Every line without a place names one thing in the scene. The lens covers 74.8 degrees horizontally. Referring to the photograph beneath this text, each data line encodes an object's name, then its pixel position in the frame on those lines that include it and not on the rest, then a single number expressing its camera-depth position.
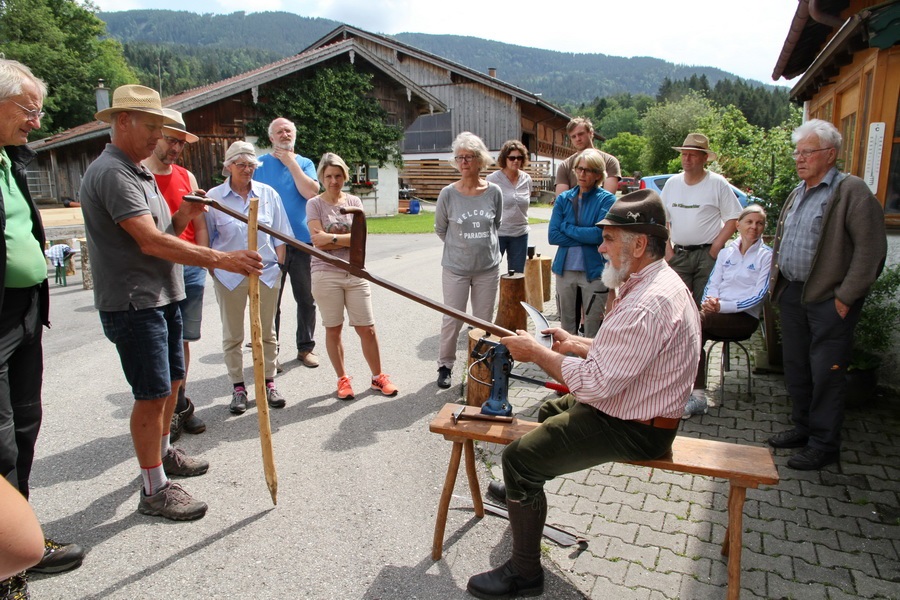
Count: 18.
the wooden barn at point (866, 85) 4.39
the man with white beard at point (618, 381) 2.47
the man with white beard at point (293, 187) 5.43
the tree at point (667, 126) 40.00
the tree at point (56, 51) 38.66
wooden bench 2.55
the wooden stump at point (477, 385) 4.64
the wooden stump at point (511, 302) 5.35
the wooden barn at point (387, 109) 19.94
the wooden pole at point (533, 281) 8.01
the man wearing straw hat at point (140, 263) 3.02
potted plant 4.73
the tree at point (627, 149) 63.54
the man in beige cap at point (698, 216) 5.12
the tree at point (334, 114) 21.41
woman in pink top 4.95
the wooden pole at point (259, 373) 2.95
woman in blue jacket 5.10
